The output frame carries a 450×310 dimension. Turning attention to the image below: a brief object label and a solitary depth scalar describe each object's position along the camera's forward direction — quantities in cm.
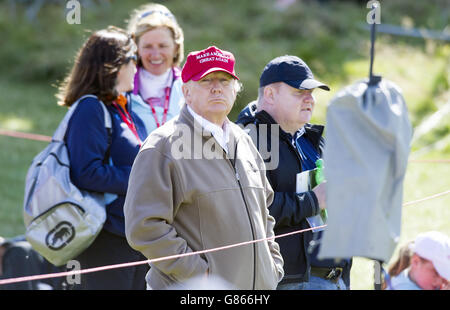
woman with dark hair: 672
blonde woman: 793
